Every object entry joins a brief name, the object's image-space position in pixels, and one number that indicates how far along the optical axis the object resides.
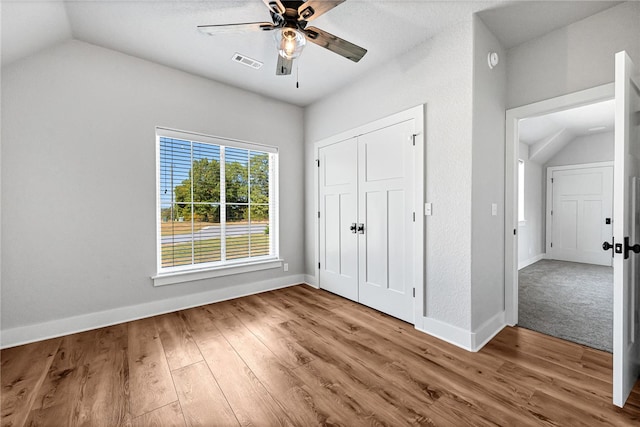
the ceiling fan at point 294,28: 1.64
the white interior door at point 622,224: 1.52
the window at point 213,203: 3.09
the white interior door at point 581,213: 5.37
